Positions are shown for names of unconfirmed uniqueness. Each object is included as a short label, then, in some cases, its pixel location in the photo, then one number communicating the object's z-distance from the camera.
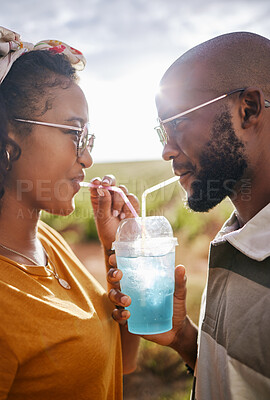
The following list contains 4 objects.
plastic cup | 0.63
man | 0.57
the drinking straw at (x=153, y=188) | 0.64
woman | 0.56
